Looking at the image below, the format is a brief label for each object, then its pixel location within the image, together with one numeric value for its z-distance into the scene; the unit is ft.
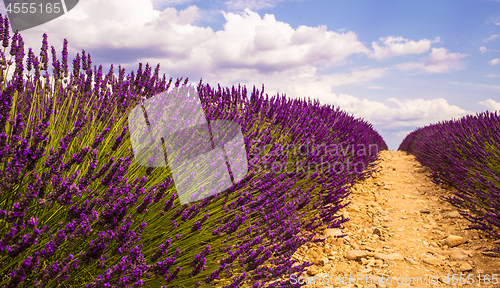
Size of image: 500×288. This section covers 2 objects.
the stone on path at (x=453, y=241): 10.31
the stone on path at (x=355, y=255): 9.44
